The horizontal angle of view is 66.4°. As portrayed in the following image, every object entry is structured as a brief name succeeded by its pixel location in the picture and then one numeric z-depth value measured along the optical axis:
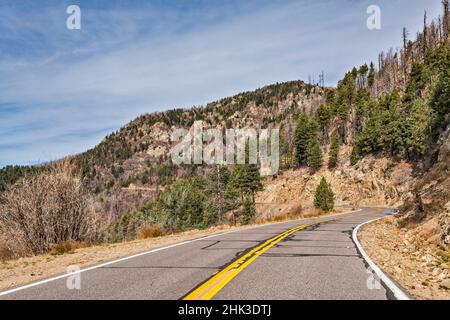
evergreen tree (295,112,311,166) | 77.50
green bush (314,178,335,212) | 52.78
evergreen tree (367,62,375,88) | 117.63
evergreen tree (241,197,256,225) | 55.48
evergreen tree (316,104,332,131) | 87.69
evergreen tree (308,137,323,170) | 72.00
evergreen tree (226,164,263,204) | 61.75
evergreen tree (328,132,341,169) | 70.44
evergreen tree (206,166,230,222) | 61.89
